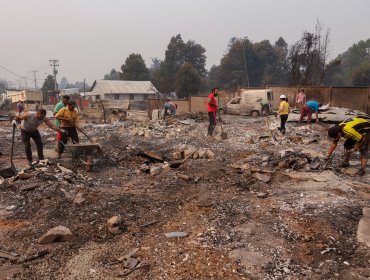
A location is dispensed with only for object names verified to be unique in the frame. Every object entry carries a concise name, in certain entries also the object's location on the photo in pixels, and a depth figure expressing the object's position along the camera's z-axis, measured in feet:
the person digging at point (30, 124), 25.34
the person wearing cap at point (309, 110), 43.36
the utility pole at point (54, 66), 184.79
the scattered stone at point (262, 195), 18.59
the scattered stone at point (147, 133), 41.98
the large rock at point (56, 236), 14.30
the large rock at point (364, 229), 13.76
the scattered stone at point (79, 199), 17.87
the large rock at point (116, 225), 14.83
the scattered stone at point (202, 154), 28.04
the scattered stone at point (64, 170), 22.91
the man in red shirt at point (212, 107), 35.38
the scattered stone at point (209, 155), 27.96
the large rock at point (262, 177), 21.05
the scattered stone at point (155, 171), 23.99
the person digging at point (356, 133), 21.83
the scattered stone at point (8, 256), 13.16
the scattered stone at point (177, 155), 28.81
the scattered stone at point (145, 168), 24.96
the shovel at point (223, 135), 36.46
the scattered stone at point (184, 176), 22.07
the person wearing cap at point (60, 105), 28.48
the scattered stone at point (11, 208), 18.08
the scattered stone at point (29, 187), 19.83
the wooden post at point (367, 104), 52.75
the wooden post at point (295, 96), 59.56
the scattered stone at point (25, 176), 21.59
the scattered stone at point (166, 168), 24.24
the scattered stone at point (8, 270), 11.96
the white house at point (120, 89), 165.27
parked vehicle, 62.64
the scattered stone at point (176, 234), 14.23
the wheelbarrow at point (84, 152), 24.14
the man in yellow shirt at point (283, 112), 36.19
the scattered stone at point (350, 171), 23.01
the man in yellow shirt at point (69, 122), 27.94
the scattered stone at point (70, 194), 18.40
